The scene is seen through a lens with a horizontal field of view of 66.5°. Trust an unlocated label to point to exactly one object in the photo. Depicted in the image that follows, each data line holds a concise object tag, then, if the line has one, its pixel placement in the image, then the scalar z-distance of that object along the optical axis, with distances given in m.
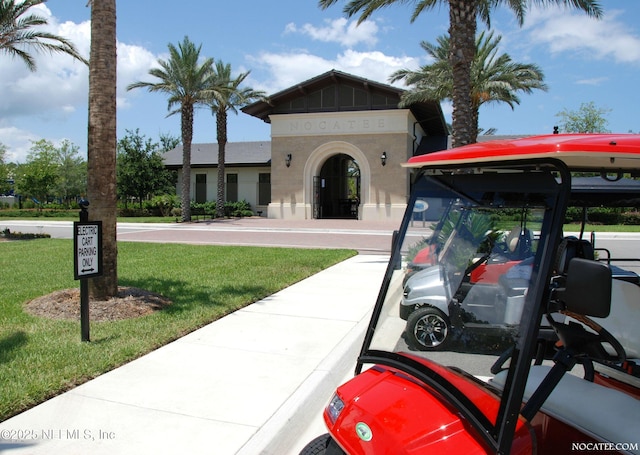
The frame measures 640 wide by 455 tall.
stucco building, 28.89
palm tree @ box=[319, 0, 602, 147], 12.40
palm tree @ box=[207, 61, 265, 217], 31.48
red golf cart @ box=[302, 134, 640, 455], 1.82
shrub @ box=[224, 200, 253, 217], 35.06
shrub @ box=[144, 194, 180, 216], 35.91
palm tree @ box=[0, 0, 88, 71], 17.89
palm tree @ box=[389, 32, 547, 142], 23.98
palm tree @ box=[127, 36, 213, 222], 29.20
